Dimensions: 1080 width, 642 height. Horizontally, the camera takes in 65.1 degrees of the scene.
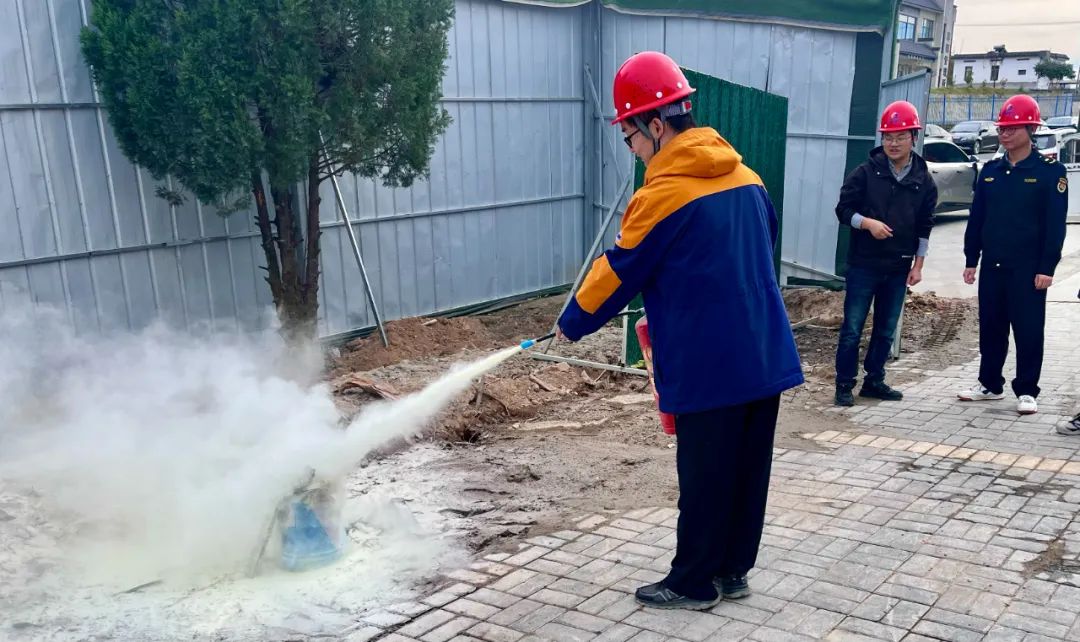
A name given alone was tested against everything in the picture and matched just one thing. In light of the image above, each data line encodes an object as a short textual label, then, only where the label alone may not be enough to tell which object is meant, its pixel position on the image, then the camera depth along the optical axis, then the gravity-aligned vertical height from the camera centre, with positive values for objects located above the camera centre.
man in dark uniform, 5.71 -0.99
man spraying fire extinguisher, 3.21 -0.77
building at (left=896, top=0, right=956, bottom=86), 48.06 +3.97
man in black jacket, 5.98 -0.95
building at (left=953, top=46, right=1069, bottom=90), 78.31 +2.27
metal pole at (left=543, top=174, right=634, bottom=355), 7.28 -1.08
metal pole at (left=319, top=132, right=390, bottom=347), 8.48 -1.56
